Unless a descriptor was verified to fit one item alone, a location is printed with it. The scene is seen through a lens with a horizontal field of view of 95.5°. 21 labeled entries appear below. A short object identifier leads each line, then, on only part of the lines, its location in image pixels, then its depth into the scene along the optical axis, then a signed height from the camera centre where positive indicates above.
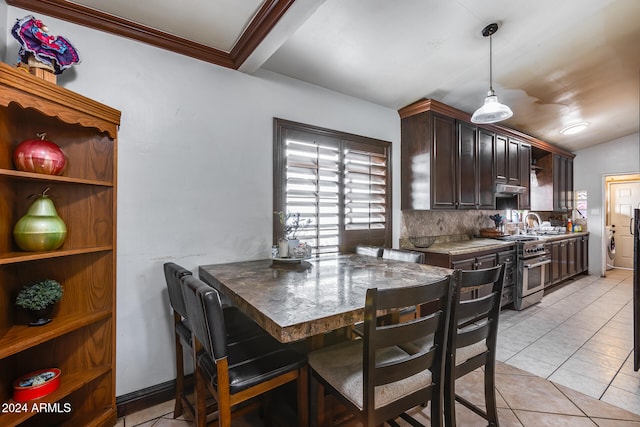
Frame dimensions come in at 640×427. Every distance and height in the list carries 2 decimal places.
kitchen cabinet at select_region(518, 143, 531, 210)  4.55 +0.67
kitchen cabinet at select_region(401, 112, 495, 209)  3.23 +0.62
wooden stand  1.42 -0.26
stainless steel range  3.72 -0.73
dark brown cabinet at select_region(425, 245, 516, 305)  3.05 -0.51
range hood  4.09 +0.38
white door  6.22 +0.04
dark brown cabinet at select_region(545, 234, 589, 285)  4.50 -0.72
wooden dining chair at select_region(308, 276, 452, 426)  1.05 -0.67
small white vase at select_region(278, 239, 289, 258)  2.17 -0.25
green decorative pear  1.37 -0.06
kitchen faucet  5.25 -0.10
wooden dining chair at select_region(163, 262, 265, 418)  1.52 -0.65
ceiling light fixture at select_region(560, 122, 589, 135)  4.62 +1.42
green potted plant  1.40 -0.41
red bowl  1.38 -0.83
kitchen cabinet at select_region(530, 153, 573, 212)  5.36 +0.60
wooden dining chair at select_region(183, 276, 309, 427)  1.14 -0.67
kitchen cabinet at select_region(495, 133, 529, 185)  4.11 +0.82
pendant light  2.28 +0.87
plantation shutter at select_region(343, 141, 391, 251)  2.91 +0.23
